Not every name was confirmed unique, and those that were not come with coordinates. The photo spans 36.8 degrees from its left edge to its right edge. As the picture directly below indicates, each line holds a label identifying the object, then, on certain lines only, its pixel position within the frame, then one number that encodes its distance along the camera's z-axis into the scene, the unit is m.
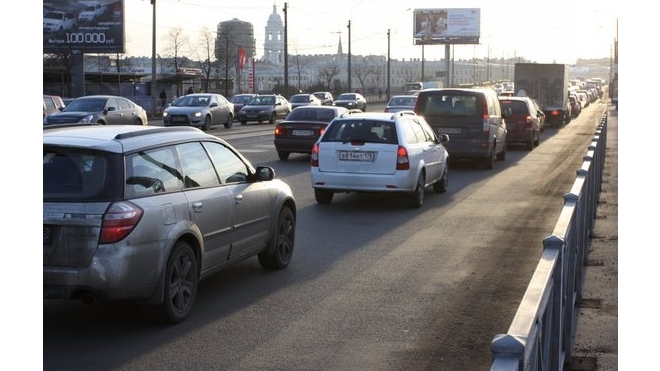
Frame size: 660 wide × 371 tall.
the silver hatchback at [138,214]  6.80
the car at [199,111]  40.16
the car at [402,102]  39.32
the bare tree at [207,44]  100.62
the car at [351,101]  61.08
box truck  48.09
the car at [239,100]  55.41
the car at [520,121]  29.88
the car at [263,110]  48.44
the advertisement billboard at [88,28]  62.38
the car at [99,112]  31.14
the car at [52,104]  34.94
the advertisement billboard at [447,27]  107.75
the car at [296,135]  24.61
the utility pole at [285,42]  63.00
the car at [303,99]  54.88
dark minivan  21.92
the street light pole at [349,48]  82.28
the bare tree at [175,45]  97.88
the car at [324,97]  63.12
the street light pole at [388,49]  95.73
